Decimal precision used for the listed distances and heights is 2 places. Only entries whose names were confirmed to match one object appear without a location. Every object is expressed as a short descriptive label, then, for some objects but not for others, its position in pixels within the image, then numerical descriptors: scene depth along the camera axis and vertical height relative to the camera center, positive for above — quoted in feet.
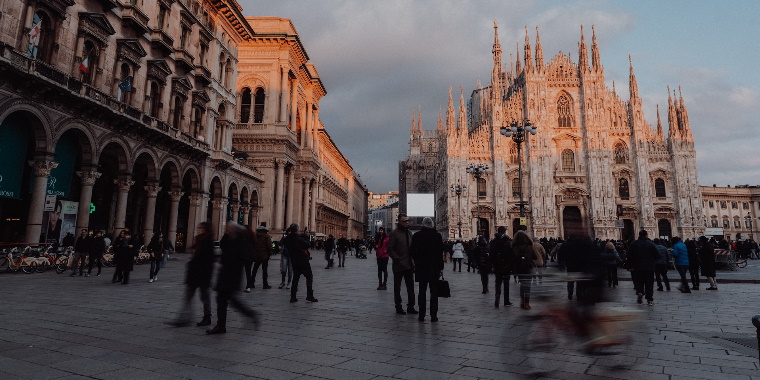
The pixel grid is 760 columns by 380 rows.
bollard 10.34 -1.67
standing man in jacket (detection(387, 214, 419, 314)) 25.52 -0.44
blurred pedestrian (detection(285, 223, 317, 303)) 29.71 -1.10
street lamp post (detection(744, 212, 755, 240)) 226.95 +16.74
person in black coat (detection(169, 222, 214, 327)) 21.03 -1.46
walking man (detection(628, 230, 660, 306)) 32.00 -0.85
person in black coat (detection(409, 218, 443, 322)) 23.41 -0.68
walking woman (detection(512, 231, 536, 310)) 28.17 -0.42
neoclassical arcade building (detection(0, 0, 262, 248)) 49.03 +18.98
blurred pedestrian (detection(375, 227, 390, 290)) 39.60 -1.26
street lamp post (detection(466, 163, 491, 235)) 103.72 +19.70
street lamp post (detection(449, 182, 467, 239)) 157.48 +22.69
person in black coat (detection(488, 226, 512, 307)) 29.43 -0.98
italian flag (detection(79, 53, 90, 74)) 56.34 +24.11
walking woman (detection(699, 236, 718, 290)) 40.81 -0.85
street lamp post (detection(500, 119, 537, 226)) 62.54 +18.49
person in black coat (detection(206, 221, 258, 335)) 19.54 -1.40
